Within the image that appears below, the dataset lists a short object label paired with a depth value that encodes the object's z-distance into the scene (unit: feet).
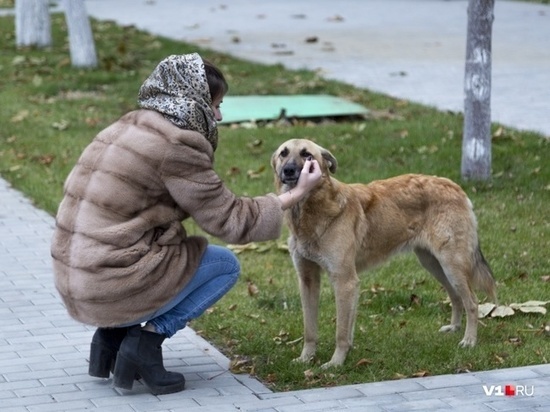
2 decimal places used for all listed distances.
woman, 35.63
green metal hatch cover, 82.89
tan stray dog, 39.27
